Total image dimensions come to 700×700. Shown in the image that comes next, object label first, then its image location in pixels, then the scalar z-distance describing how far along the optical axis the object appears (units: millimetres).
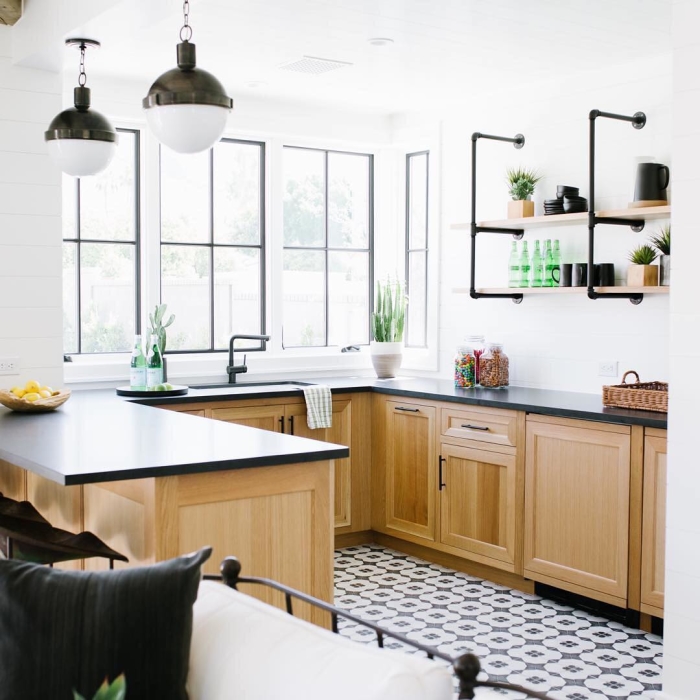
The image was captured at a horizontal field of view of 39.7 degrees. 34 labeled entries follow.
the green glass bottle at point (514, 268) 5086
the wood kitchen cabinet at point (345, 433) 5094
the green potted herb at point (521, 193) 5008
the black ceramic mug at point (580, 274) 4711
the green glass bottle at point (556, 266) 4898
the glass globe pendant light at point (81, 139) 3512
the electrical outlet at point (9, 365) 4500
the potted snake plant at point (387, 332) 5793
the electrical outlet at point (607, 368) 4785
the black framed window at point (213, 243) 5504
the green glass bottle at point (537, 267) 4992
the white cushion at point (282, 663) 1409
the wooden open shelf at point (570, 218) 4348
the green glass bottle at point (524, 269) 5047
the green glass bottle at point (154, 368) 4992
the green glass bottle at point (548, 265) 4906
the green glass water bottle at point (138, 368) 4992
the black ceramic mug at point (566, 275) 4770
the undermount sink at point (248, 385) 5355
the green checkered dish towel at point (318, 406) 5113
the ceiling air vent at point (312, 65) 4770
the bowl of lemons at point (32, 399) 3844
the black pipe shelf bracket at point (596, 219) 4488
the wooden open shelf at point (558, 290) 4359
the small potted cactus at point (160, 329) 5105
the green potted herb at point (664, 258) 4357
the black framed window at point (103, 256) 5195
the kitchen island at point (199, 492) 2680
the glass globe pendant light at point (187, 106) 2701
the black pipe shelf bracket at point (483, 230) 5164
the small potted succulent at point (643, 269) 4398
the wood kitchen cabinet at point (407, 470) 5039
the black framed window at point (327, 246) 5973
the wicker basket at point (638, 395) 4082
